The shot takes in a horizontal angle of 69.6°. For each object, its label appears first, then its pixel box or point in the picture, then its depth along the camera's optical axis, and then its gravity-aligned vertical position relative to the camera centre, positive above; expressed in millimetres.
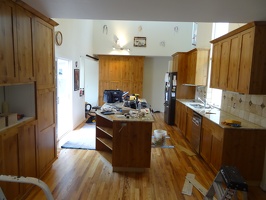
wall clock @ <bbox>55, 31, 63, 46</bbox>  4092 +877
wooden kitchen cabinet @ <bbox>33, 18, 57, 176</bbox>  2633 -217
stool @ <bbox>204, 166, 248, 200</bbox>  1753 -947
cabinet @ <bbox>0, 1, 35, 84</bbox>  1905 +349
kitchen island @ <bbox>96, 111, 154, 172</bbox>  3105 -1020
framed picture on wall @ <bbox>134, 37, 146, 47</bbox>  7645 +1550
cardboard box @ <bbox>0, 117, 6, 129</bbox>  2056 -497
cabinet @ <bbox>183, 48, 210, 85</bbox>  4949 +428
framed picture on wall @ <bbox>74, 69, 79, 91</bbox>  5398 -13
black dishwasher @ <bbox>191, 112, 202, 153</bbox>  3826 -1019
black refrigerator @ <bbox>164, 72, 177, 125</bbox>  6094 -505
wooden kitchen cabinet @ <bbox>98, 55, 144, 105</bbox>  7895 +312
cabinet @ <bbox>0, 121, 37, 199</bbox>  2021 -916
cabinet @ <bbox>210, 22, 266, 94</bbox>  2648 +376
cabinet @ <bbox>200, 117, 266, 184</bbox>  2801 -976
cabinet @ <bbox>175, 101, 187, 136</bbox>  5039 -988
